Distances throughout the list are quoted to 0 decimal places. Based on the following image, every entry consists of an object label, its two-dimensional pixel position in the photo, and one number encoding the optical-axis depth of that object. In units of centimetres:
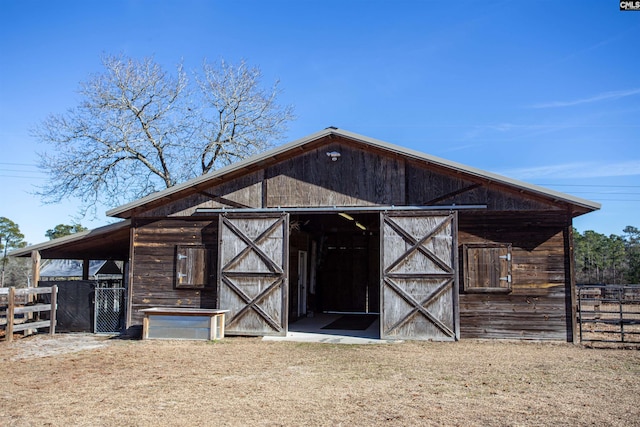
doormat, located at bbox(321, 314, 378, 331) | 1458
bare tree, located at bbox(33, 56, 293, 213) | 2458
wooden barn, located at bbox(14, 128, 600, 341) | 1160
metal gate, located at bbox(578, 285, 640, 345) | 1113
